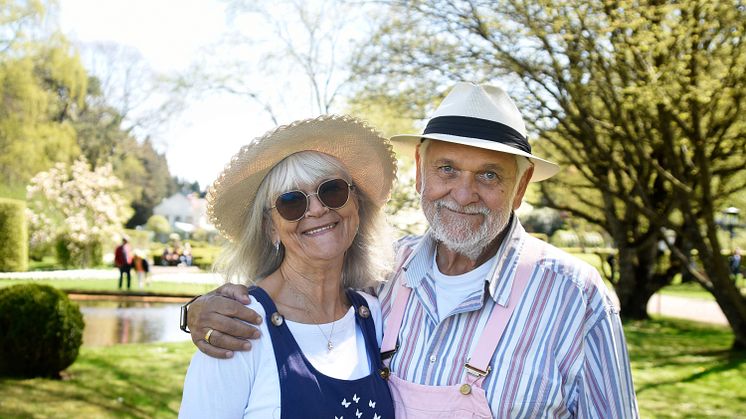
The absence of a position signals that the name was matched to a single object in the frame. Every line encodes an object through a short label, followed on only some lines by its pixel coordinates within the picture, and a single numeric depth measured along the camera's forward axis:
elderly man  2.30
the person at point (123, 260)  19.95
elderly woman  2.21
